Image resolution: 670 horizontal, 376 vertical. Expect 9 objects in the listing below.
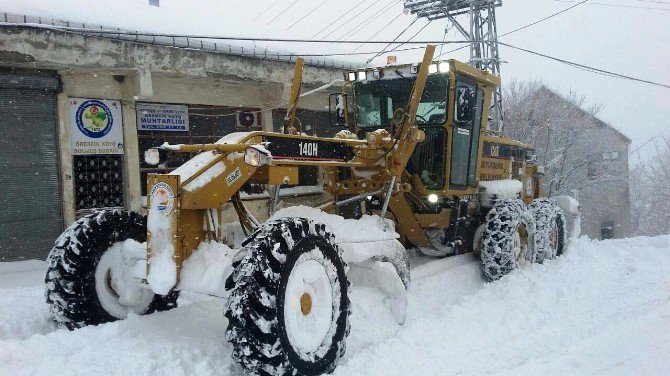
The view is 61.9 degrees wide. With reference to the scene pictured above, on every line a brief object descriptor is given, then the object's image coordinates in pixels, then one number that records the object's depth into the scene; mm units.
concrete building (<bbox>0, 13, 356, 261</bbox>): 9852
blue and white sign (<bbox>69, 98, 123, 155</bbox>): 10859
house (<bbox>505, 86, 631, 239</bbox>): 28391
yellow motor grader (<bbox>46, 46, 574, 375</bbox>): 3691
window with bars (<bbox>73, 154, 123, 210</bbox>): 11055
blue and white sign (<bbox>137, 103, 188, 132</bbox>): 12102
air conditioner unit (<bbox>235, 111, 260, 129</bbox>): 13828
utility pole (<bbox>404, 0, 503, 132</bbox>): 17516
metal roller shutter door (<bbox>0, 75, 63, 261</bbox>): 9867
